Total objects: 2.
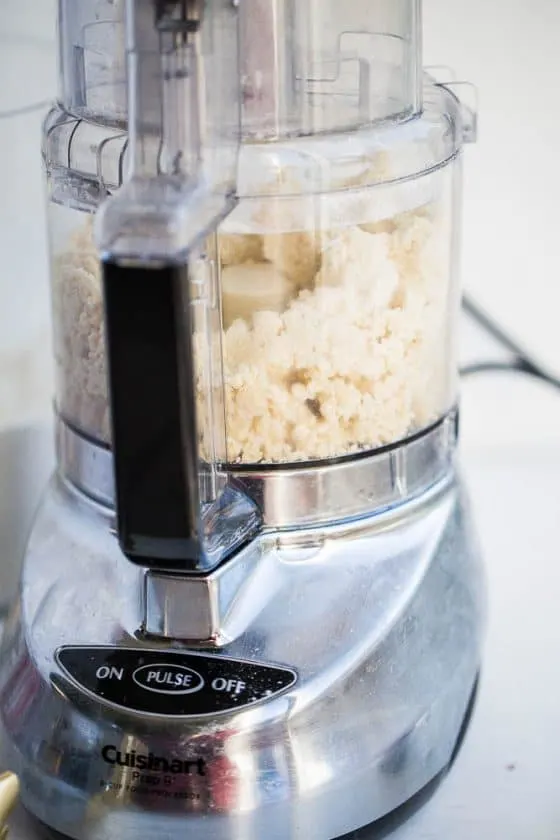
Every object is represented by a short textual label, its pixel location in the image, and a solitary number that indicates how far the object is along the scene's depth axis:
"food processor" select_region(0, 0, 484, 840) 0.79
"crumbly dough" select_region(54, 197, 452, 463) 0.80
